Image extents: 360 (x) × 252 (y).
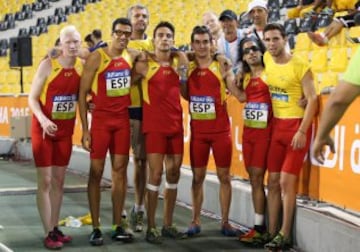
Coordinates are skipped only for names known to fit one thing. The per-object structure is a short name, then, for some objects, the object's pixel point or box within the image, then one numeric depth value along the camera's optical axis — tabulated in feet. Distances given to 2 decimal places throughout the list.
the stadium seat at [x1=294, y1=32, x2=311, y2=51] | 32.76
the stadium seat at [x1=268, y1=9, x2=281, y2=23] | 40.34
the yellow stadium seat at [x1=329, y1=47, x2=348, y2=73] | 28.84
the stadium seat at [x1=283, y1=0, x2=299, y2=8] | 40.17
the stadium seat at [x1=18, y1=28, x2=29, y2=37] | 77.97
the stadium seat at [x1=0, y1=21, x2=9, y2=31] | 82.16
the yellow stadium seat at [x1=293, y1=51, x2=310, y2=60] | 32.68
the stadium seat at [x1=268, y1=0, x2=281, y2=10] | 41.52
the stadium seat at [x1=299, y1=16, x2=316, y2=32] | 33.81
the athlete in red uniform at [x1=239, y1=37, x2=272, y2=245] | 21.59
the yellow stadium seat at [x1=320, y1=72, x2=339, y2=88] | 29.04
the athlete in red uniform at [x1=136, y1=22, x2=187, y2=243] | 22.21
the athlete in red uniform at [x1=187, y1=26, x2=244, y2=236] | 22.67
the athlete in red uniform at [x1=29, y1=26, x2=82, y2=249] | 20.94
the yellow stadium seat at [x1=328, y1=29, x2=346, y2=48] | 29.25
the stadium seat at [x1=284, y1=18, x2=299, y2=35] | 36.55
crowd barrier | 18.48
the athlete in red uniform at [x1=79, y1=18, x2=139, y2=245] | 21.58
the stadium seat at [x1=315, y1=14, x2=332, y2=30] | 32.41
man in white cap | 23.70
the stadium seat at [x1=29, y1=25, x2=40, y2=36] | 76.59
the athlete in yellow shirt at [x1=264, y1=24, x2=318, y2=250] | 20.08
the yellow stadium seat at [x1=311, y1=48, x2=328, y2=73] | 30.56
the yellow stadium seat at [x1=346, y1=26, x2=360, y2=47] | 28.25
